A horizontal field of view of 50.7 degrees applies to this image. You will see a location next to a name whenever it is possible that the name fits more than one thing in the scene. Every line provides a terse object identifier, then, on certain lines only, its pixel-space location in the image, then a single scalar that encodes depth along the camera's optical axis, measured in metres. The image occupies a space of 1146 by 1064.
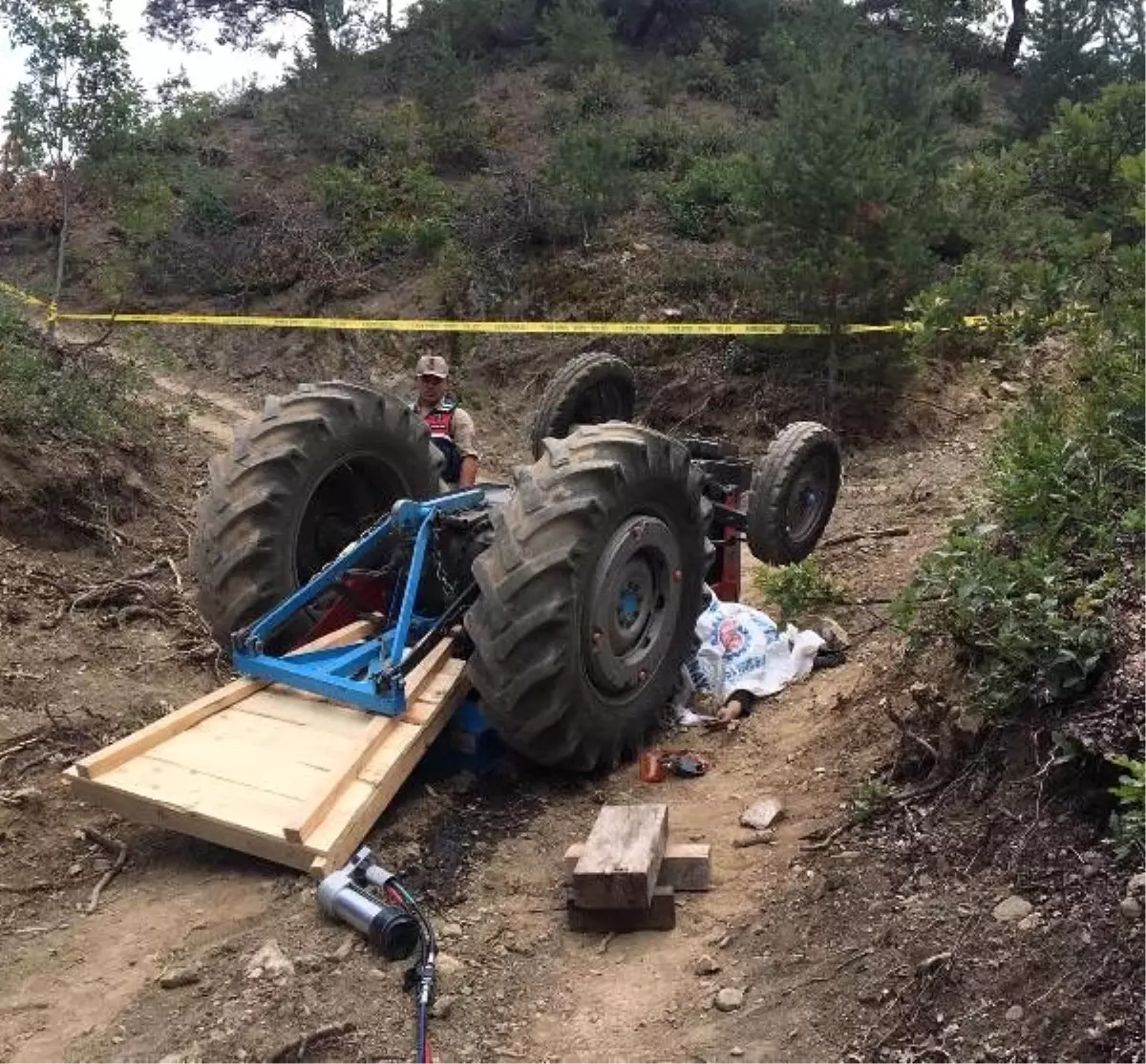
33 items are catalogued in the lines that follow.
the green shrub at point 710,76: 22.95
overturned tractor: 4.34
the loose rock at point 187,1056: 2.98
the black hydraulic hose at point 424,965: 3.04
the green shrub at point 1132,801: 2.66
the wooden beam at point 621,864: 3.61
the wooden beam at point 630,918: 3.68
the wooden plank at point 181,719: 4.09
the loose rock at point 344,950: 3.37
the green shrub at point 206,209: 17.75
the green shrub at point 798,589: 5.93
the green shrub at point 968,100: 21.73
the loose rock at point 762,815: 4.27
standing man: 6.81
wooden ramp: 3.80
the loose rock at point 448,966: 3.47
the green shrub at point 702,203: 14.94
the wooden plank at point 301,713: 4.36
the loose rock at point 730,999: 3.15
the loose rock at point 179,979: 3.38
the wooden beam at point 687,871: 3.84
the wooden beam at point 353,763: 3.74
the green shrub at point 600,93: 21.27
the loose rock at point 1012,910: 2.85
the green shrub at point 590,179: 14.95
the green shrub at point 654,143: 18.27
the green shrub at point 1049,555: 3.41
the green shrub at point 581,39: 22.59
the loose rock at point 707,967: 3.39
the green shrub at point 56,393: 7.77
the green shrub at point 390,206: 16.22
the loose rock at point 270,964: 3.29
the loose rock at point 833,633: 6.07
